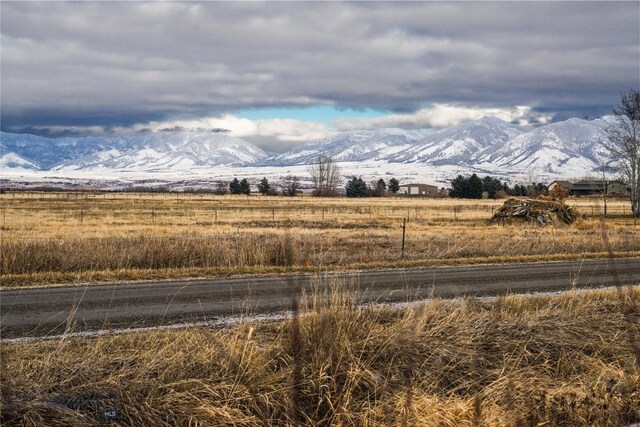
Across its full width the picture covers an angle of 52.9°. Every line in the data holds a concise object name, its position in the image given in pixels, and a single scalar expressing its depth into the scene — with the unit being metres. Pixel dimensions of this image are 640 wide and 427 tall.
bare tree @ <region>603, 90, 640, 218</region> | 57.72
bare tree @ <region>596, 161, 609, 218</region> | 58.30
